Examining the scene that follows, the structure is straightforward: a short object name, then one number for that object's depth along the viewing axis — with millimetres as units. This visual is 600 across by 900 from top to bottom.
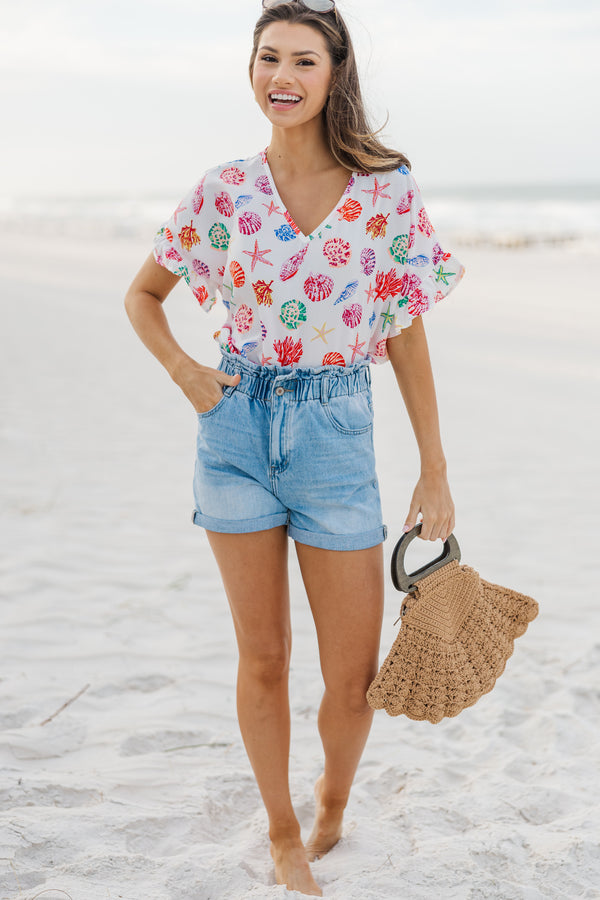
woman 1993
